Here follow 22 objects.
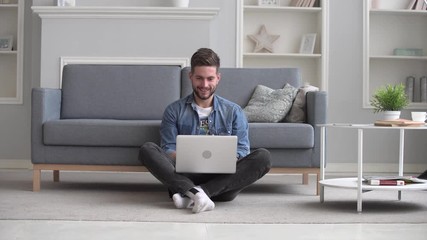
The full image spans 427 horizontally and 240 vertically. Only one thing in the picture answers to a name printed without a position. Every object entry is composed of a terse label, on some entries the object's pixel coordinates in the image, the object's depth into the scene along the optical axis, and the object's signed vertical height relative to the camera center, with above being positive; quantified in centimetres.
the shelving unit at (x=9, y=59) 691 +38
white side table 380 -42
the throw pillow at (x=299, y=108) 491 -4
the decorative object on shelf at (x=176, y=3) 655 +84
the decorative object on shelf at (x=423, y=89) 689 +13
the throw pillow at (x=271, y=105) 496 -2
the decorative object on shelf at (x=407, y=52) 698 +47
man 380 -23
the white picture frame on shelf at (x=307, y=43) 689 +54
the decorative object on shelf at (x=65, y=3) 652 +83
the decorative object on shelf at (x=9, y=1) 698 +90
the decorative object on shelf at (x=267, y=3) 695 +90
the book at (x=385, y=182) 387 -40
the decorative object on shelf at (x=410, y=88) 696 +14
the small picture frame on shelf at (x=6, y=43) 695 +52
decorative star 695 +57
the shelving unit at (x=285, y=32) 702 +65
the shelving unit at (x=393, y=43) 710 +56
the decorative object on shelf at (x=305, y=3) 688 +90
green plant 418 +3
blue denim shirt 418 -12
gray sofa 462 -23
